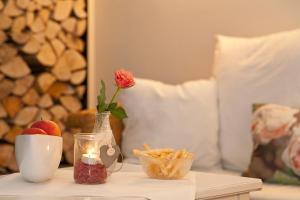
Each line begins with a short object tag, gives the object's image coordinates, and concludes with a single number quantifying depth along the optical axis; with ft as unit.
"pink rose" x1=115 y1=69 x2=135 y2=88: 6.49
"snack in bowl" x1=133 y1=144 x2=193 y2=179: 6.53
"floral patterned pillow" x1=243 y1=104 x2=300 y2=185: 8.45
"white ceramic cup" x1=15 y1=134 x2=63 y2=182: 6.16
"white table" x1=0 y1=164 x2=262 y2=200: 6.40
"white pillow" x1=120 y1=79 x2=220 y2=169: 9.76
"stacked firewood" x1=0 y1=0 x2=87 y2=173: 11.45
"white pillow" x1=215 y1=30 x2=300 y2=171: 9.43
